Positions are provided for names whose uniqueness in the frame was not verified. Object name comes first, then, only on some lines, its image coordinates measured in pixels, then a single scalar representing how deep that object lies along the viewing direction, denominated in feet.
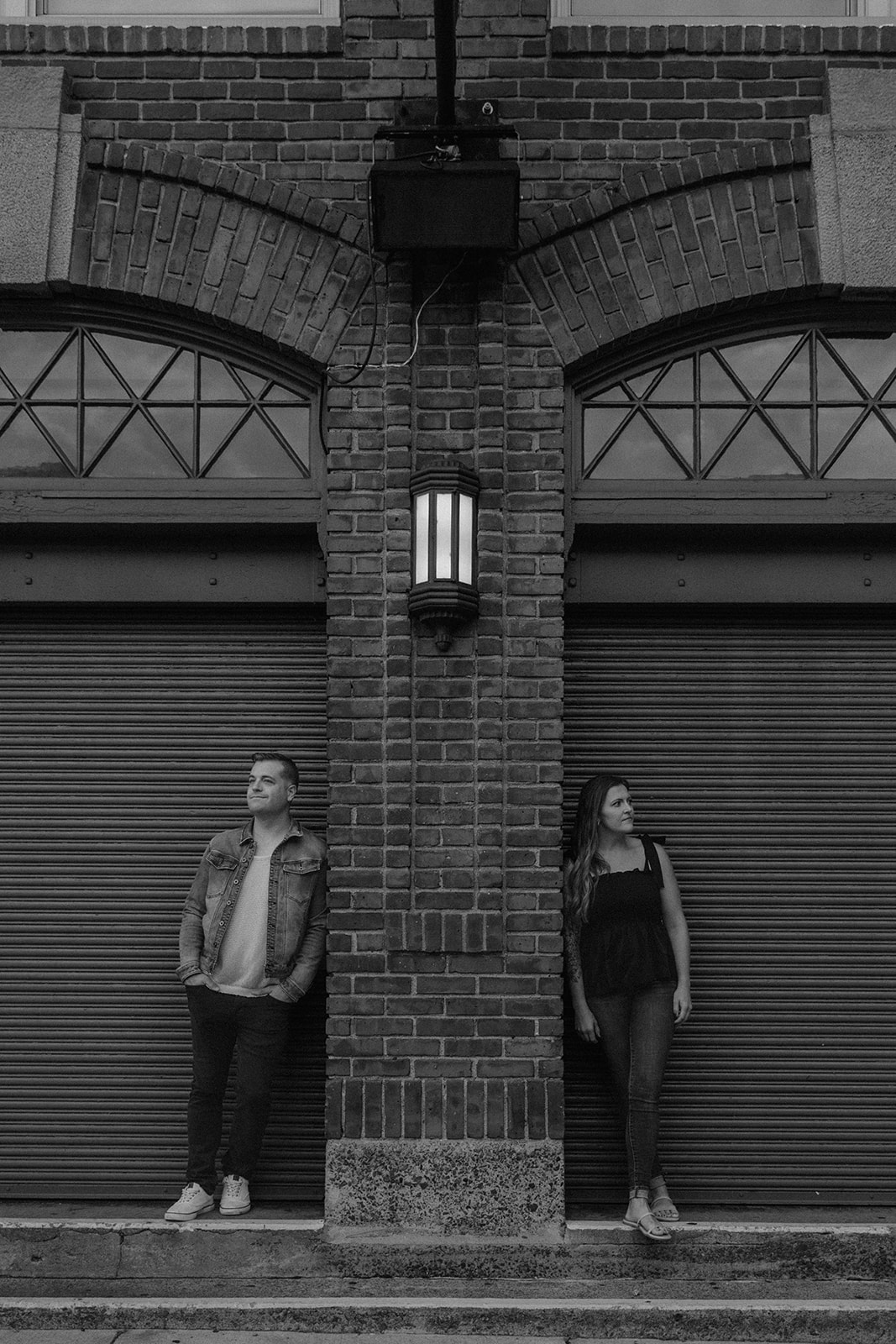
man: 17.21
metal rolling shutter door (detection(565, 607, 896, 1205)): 18.25
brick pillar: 16.76
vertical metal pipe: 15.20
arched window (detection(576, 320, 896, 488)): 18.72
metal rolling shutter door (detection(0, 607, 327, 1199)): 18.33
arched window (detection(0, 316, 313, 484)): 18.70
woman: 17.08
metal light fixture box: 16.75
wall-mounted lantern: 16.96
